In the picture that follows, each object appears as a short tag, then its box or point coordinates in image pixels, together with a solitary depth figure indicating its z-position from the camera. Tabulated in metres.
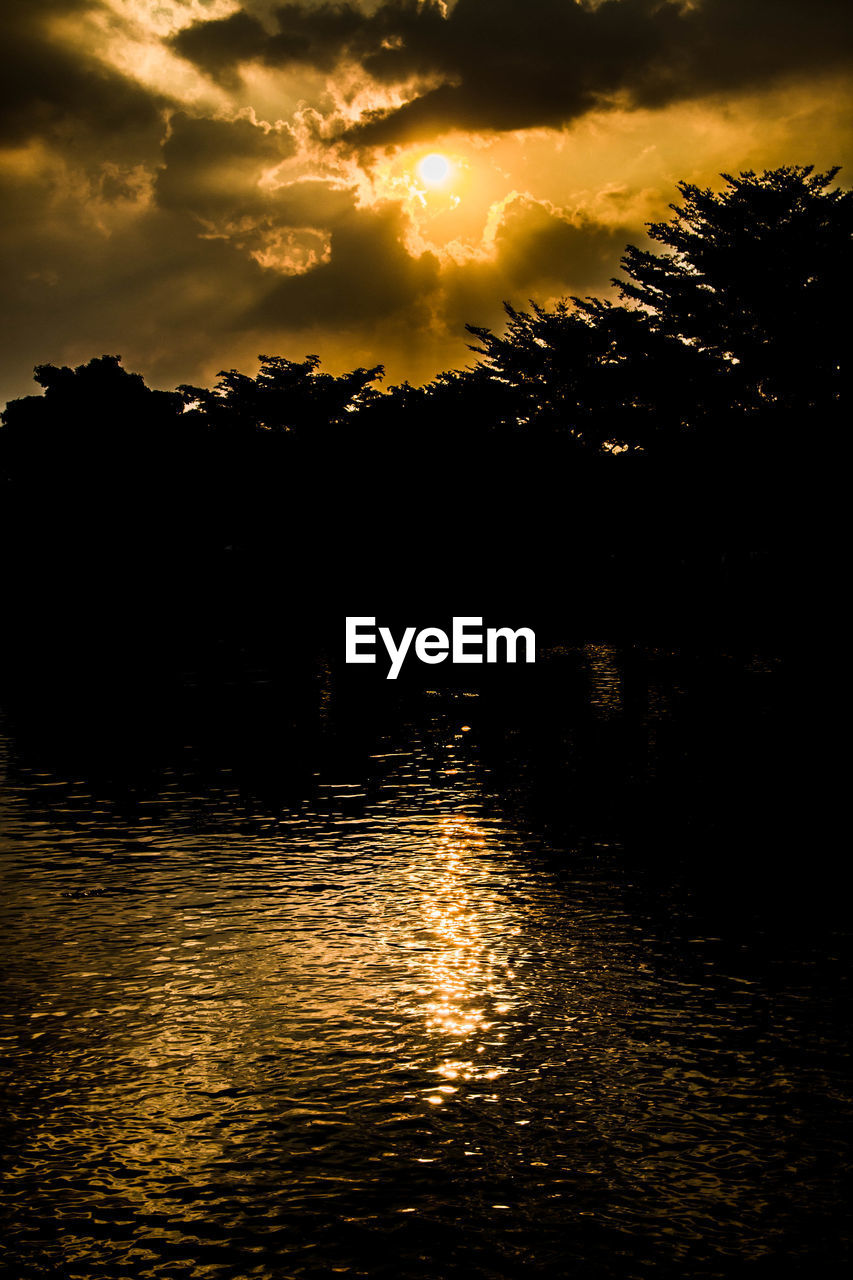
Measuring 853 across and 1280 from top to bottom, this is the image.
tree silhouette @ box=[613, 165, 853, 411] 40.12
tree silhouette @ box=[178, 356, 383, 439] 59.47
